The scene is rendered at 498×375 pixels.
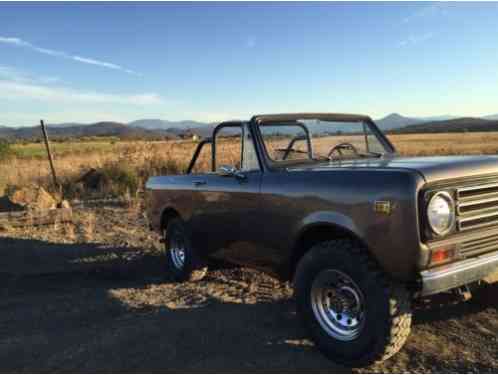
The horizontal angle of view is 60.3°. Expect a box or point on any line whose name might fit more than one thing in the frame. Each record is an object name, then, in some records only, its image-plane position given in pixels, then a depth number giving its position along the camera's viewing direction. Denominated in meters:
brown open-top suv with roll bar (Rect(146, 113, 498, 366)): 2.77
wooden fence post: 11.89
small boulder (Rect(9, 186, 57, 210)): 9.79
